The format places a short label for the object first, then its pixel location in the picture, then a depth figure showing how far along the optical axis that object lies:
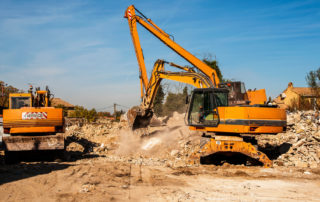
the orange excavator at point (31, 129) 10.50
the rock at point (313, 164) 9.61
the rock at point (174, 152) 12.96
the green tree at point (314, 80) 29.81
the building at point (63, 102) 56.09
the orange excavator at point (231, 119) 9.67
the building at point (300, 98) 24.34
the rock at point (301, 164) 9.77
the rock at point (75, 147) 15.02
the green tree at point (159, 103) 39.26
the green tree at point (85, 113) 31.58
